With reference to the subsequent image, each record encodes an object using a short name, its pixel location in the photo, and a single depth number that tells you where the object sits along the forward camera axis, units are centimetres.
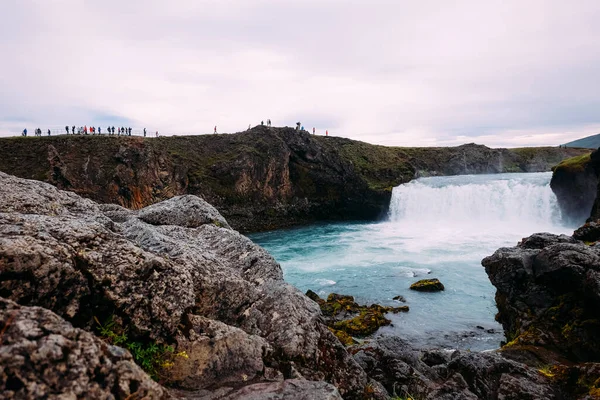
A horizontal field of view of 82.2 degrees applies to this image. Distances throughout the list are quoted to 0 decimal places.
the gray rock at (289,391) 473
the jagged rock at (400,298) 2487
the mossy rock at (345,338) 1622
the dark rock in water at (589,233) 1895
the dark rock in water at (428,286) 2655
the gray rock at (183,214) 944
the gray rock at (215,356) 482
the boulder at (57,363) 277
